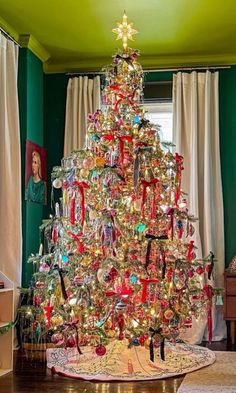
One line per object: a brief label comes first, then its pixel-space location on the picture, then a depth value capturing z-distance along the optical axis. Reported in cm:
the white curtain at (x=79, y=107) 590
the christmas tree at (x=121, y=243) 388
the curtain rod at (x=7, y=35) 482
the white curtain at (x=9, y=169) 480
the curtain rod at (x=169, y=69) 581
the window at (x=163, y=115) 600
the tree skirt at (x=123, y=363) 384
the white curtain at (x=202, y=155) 559
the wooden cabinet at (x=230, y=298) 519
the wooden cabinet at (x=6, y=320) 409
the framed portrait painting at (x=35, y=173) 541
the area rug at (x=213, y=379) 352
